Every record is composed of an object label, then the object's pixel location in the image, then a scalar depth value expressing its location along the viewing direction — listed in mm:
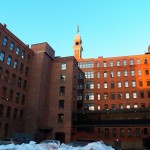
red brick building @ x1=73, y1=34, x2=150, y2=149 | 48812
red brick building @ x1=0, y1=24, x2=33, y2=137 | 41656
